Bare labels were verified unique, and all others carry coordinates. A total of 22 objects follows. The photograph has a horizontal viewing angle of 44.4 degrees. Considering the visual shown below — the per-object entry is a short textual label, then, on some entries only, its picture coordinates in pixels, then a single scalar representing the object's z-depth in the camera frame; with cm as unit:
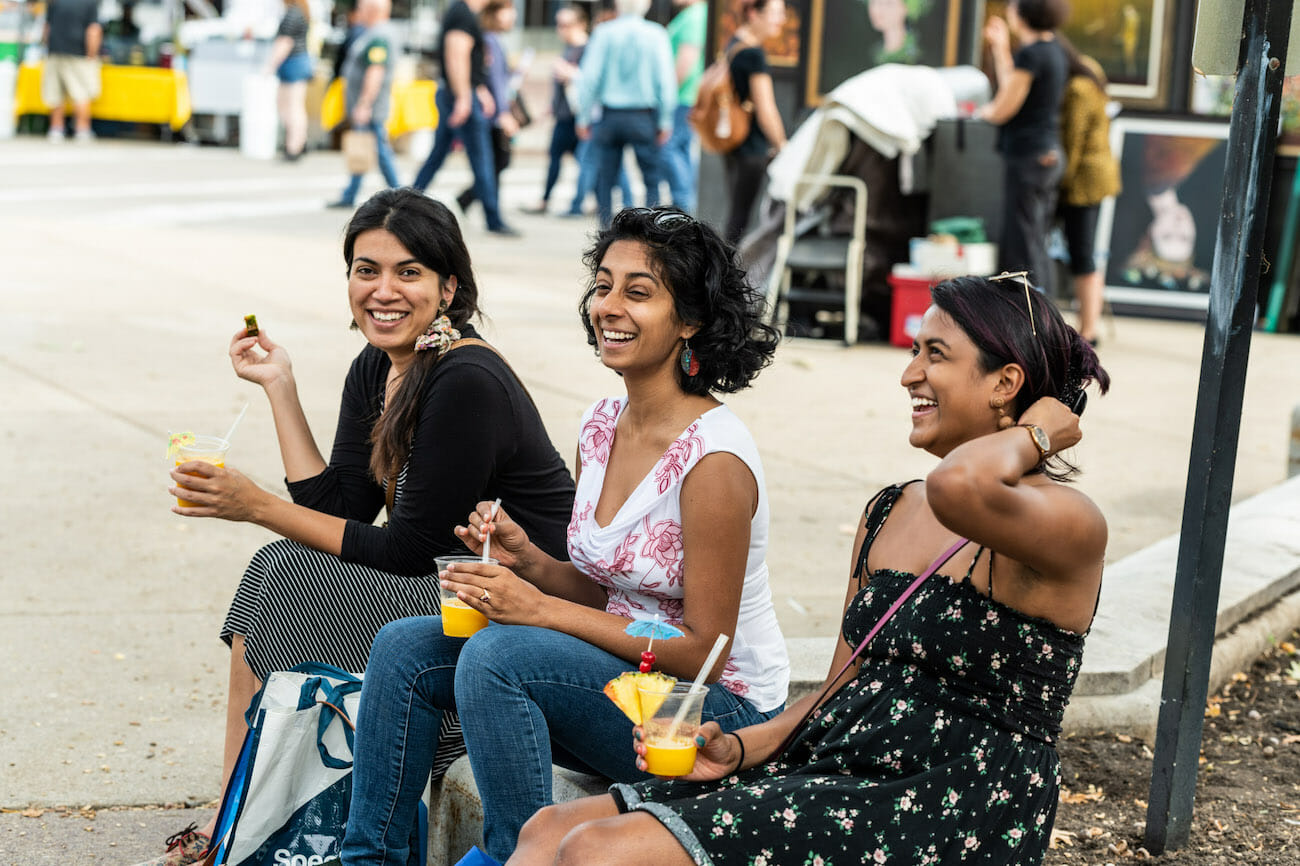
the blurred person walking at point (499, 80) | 1290
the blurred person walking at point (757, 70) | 968
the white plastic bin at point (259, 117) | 1961
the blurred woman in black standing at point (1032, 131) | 873
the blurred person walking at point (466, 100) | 1252
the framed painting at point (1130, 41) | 1049
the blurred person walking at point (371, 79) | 1386
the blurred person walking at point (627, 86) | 1213
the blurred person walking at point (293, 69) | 1772
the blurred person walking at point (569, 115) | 1466
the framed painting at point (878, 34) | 1013
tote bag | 293
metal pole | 307
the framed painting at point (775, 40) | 1133
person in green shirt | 1358
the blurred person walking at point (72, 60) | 1994
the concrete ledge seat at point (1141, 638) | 318
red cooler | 895
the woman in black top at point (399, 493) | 312
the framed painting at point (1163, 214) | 1034
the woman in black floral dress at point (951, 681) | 223
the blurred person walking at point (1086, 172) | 909
